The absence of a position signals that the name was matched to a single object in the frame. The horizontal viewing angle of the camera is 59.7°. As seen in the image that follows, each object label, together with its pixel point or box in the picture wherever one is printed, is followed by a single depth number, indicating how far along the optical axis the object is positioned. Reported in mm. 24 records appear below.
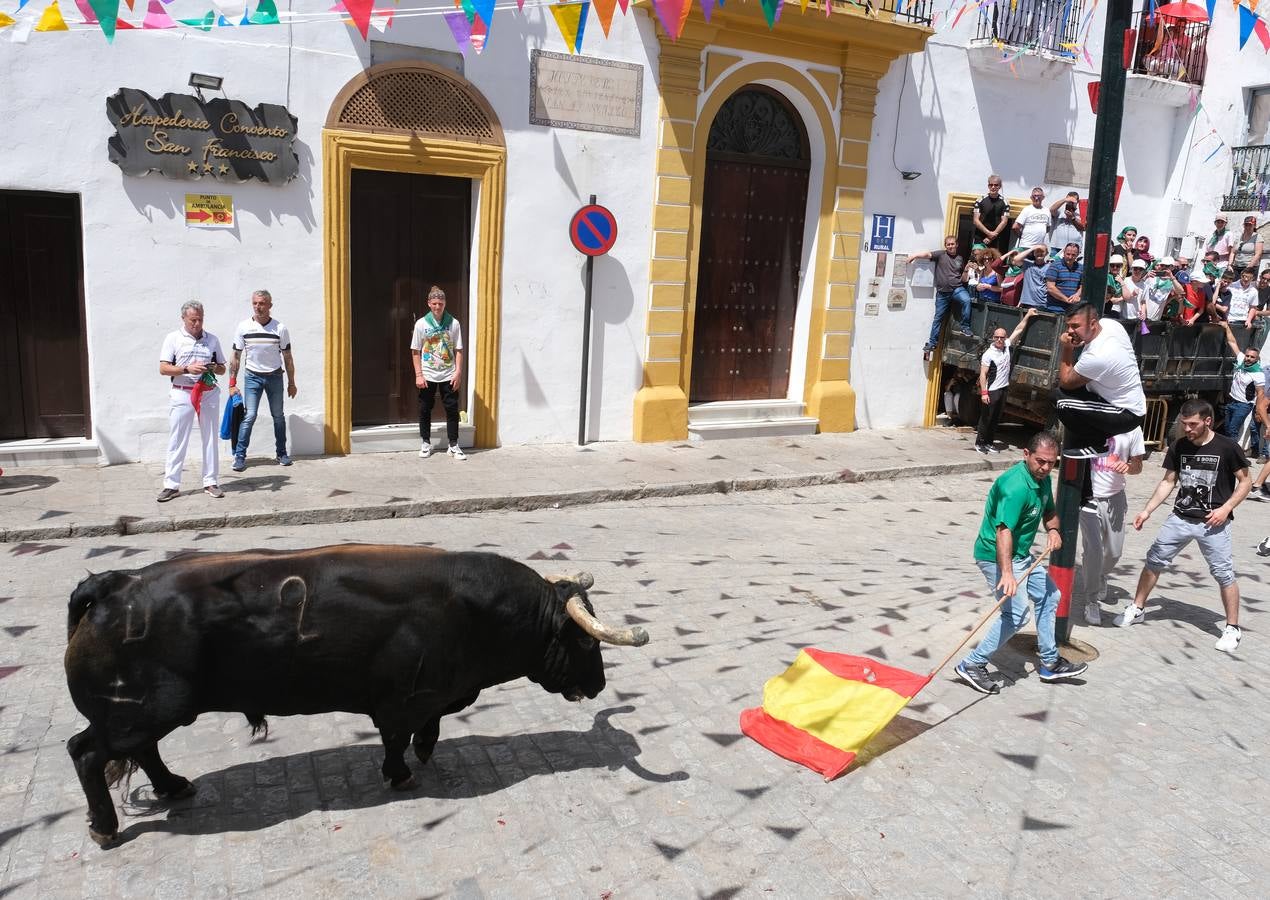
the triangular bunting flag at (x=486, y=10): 9961
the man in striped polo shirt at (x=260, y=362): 10148
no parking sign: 11562
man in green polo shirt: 6133
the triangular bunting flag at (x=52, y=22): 8289
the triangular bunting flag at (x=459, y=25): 10695
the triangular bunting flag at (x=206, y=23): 9461
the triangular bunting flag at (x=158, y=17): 9492
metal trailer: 13352
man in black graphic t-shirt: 7219
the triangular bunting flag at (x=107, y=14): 8713
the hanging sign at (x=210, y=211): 10102
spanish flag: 5285
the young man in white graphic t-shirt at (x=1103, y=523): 7602
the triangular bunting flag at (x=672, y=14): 11164
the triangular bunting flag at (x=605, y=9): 9914
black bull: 4113
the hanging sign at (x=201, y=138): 9695
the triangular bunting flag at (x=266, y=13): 9867
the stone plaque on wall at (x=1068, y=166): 15133
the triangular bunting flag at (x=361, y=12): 9109
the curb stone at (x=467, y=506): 8570
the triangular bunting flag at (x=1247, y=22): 11269
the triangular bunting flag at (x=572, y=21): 10609
